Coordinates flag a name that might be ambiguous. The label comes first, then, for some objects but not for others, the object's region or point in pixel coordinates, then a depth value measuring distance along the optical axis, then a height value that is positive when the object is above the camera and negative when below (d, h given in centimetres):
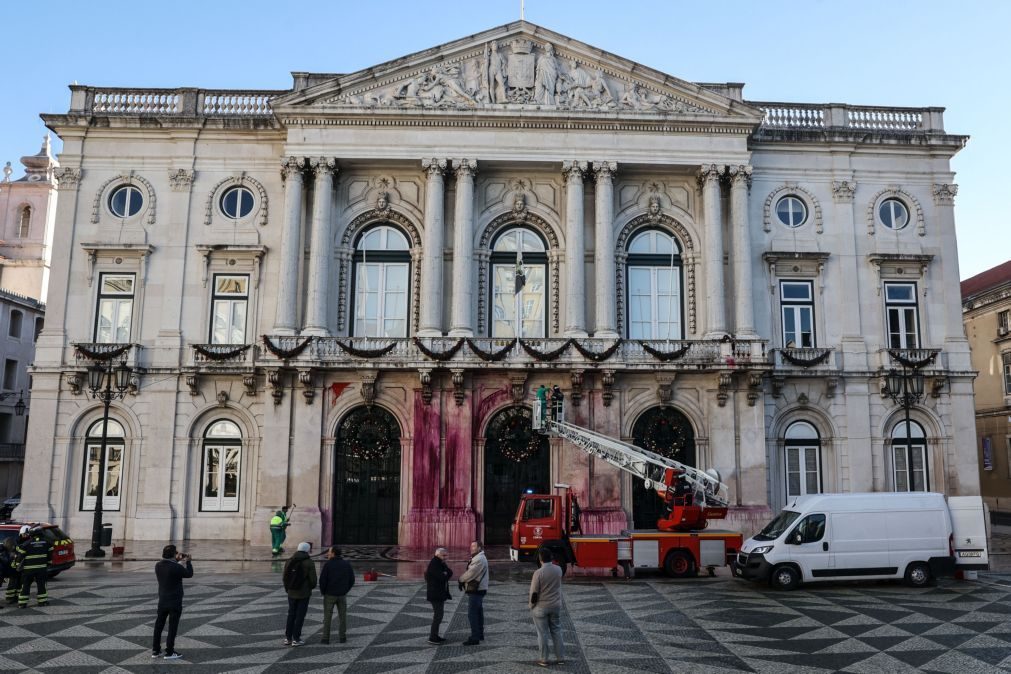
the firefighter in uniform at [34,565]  1778 -184
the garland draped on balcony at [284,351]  3014 +465
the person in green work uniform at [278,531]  2728 -164
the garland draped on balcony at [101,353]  3111 +465
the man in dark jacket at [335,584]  1428 -175
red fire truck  2244 -134
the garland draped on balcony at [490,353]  3022 +464
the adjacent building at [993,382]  4712 +605
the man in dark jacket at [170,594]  1333 -181
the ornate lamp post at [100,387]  2641 +305
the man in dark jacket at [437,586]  1443 -178
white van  2091 -140
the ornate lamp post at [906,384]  2759 +348
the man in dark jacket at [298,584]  1407 -173
